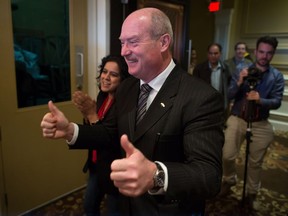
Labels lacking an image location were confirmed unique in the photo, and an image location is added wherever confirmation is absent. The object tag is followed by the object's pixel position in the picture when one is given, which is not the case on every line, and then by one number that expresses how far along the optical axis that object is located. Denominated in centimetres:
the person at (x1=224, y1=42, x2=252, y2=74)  382
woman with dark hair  149
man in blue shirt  207
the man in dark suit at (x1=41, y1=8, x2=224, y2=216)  79
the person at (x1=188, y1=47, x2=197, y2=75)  392
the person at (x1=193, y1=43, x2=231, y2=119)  319
